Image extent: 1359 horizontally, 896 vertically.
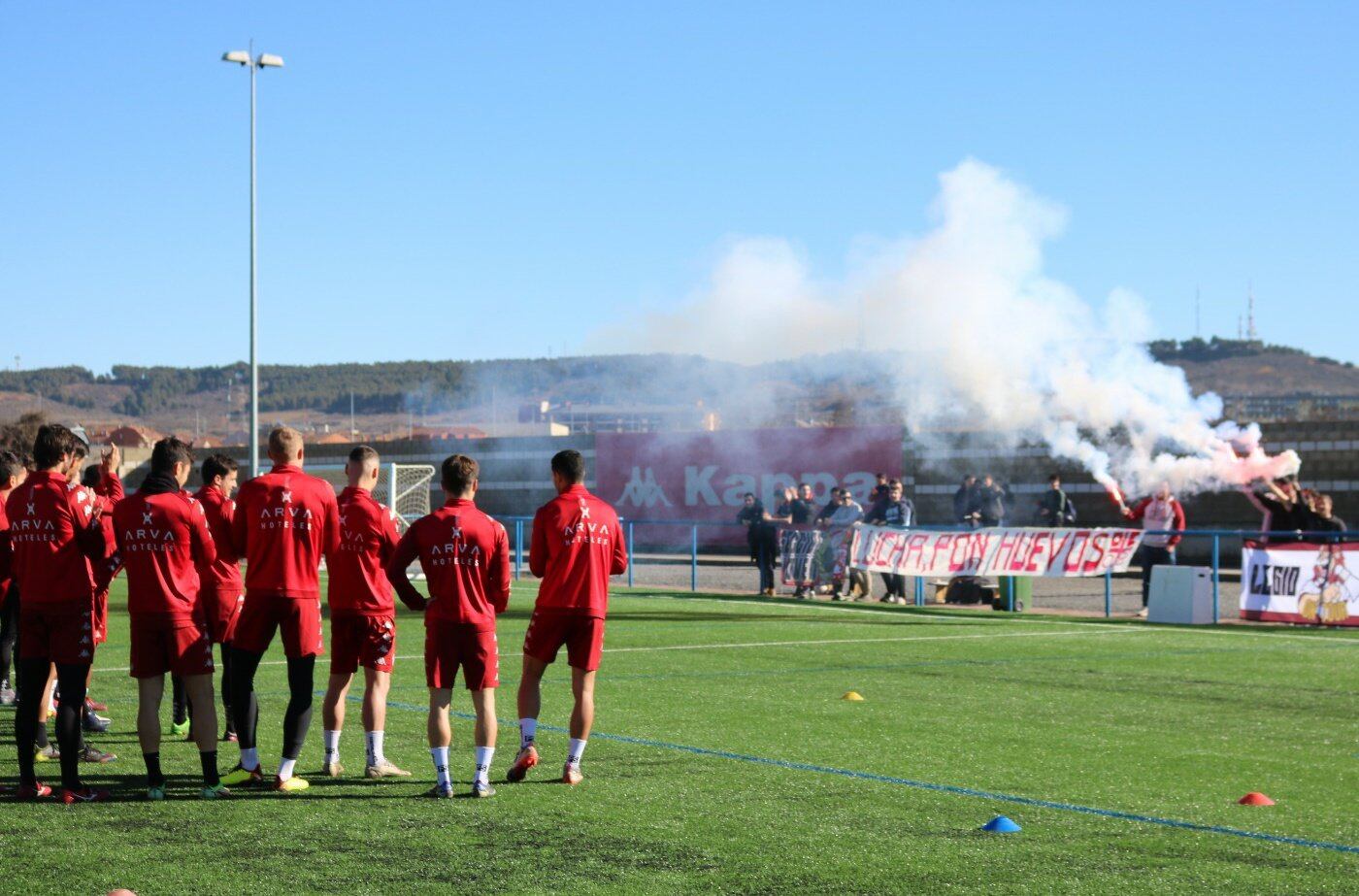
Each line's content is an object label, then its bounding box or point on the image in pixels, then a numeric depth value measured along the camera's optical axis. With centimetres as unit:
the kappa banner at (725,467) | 4194
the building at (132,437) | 7020
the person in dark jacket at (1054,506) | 2533
